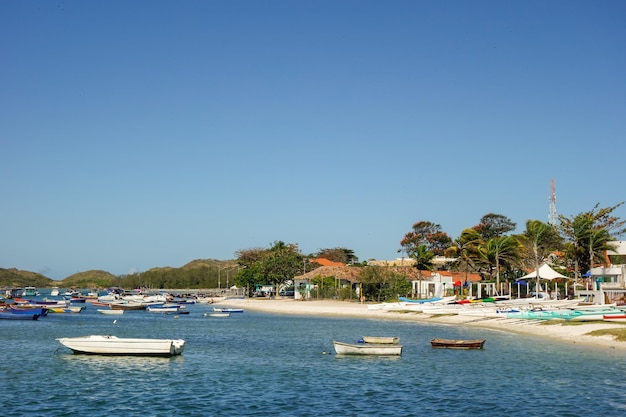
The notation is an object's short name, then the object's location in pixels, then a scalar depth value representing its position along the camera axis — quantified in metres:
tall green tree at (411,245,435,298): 114.94
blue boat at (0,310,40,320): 77.00
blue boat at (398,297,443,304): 88.40
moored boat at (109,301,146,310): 106.92
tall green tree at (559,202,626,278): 80.19
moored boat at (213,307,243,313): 98.56
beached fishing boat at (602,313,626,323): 53.31
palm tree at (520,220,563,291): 87.56
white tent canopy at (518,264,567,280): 82.56
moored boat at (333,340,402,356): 41.72
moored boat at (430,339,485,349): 45.19
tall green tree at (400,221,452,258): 148.25
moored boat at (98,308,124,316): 98.81
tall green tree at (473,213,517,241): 142.00
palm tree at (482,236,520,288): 92.15
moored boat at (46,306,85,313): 98.96
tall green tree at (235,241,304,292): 137.25
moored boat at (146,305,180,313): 105.46
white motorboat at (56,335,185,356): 39.75
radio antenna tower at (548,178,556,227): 142.66
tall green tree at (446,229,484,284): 100.62
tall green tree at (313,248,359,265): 195.25
